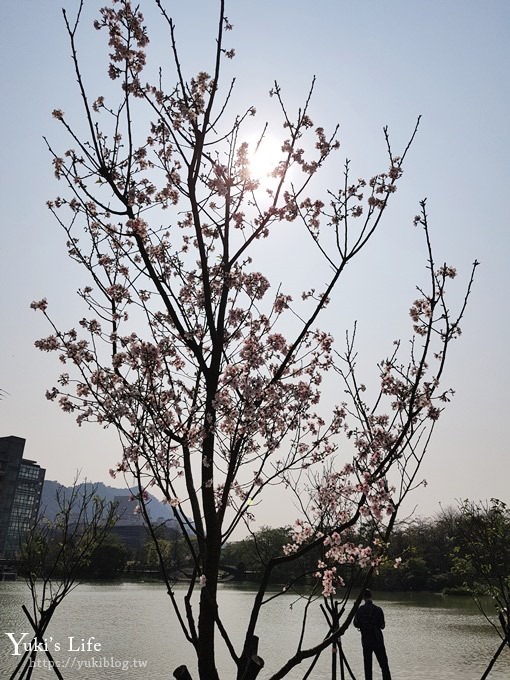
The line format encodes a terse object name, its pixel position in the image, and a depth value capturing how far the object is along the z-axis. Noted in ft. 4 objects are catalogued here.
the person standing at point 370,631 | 27.73
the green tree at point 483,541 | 24.18
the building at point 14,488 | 272.51
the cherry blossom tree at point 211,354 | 10.96
